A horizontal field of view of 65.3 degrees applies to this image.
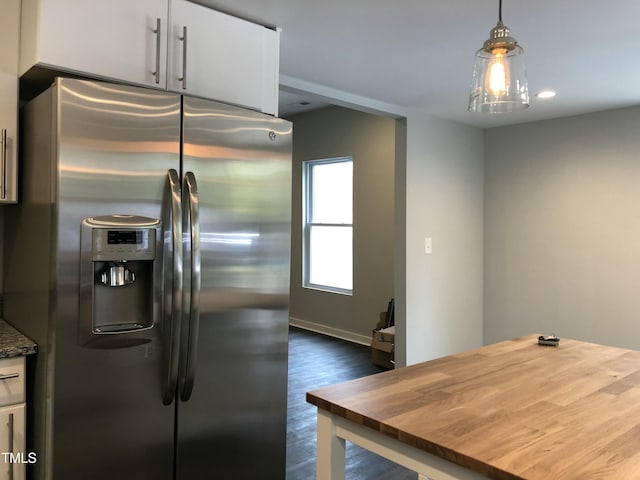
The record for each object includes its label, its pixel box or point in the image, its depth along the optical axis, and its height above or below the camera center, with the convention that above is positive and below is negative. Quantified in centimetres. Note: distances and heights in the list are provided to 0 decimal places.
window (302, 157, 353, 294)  584 +34
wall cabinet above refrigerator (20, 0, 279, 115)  175 +80
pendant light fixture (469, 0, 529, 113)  150 +57
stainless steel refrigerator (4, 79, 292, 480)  164 -12
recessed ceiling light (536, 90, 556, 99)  335 +110
